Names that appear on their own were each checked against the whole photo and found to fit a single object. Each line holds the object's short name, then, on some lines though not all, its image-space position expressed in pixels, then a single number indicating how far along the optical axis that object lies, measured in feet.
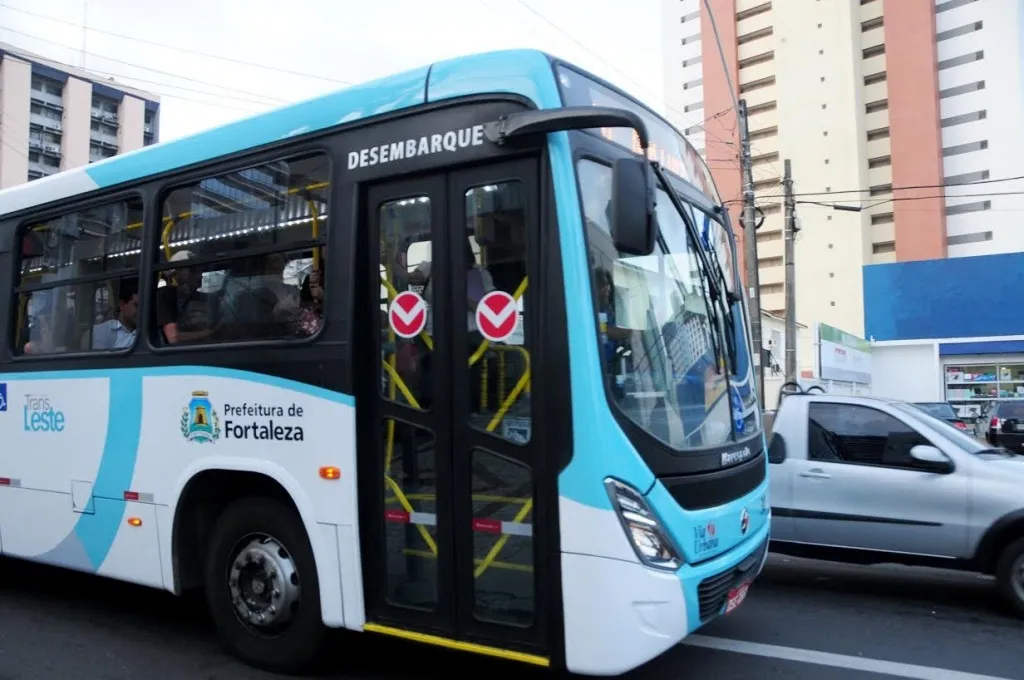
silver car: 20.80
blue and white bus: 12.63
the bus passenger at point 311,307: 15.52
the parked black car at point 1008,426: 64.28
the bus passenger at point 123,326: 18.53
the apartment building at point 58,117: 259.80
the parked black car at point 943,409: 75.20
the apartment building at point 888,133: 179.83
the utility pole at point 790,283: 67.87
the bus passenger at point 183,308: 17.51
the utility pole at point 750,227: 62.49
